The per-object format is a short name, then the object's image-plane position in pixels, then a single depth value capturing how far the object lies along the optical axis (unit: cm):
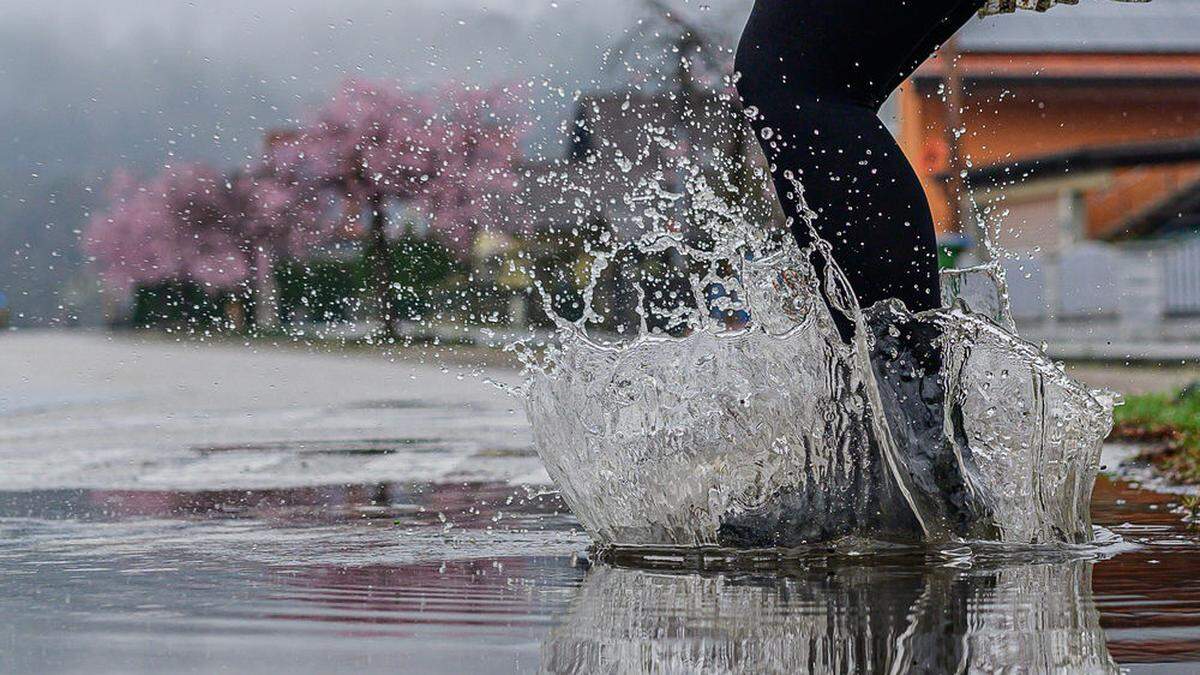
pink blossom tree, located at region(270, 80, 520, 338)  2155
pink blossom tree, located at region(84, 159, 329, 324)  3309
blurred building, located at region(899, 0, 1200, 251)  3094
